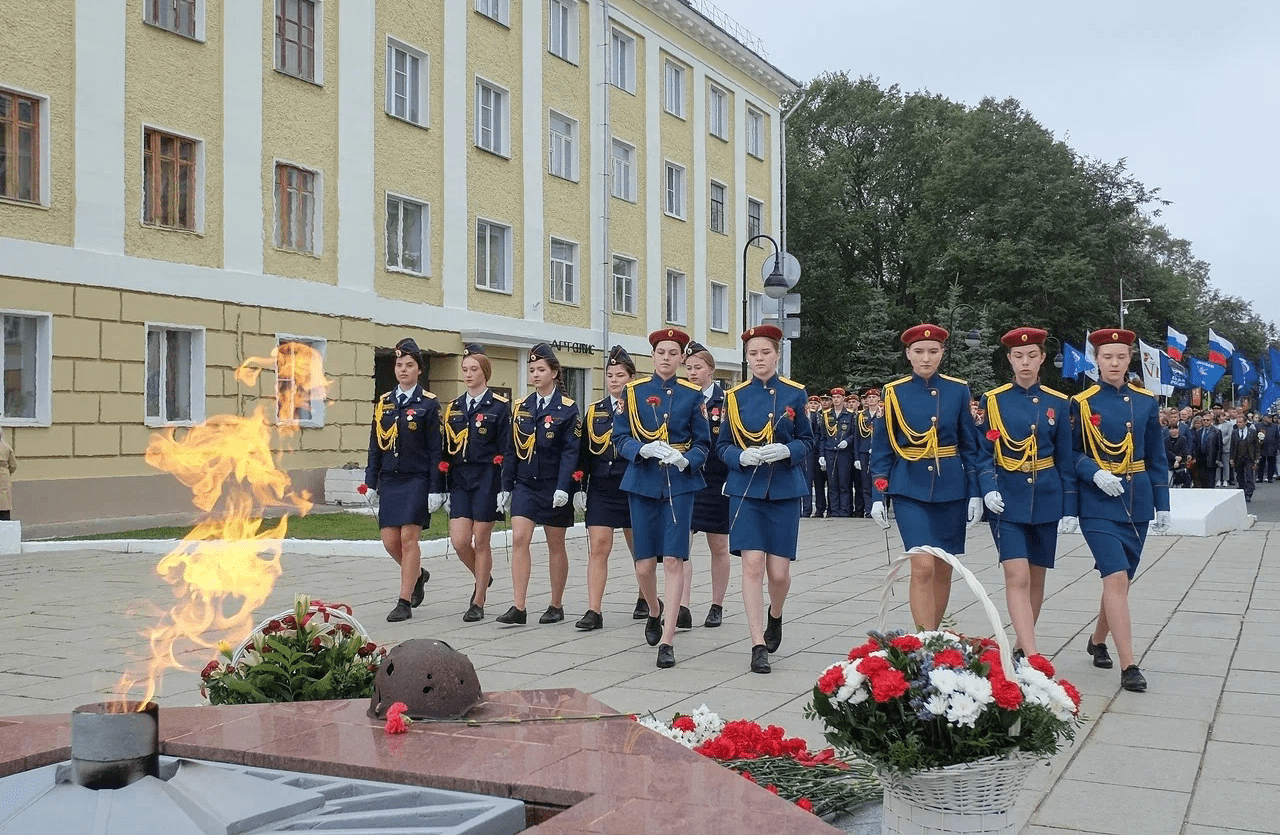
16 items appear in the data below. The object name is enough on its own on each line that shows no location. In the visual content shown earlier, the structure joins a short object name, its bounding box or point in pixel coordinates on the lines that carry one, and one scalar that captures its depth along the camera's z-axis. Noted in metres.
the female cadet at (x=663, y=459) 7.97
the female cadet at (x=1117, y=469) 7.26
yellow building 17.06
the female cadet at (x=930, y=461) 7.40
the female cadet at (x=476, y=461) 9.61
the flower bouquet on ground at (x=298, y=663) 5.13
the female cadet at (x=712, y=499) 9.08
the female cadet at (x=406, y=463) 9.59
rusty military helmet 4.54
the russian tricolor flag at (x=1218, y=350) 34.75
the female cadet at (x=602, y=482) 9.27
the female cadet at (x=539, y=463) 9.33
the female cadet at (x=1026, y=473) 7.38
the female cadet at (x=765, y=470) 7.65
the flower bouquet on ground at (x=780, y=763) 4.34
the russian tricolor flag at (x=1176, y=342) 34.70
